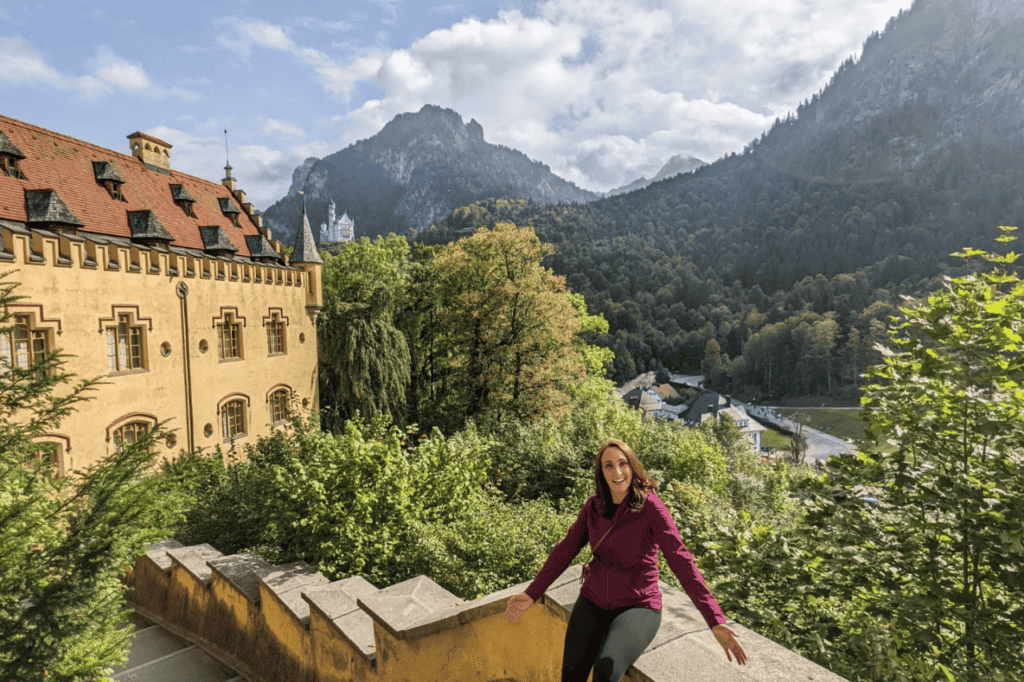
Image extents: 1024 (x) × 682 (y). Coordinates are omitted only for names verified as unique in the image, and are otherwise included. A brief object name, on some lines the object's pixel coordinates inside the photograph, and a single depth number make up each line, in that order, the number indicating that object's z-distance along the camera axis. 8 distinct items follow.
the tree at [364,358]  19.55
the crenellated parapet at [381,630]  2.72
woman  2.61
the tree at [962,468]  3.07
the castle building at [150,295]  12.52
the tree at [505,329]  21.78
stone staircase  6.20
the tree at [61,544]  4.03
